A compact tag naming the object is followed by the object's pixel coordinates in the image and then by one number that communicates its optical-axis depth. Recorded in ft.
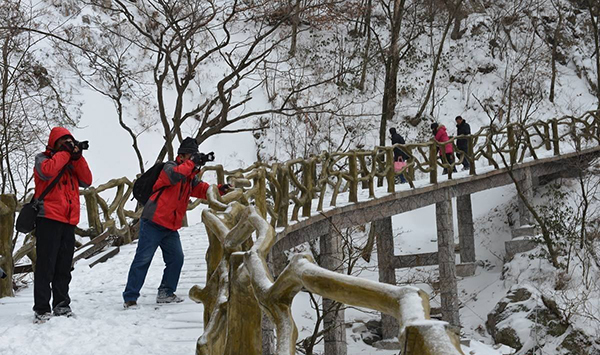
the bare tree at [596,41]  81.35
